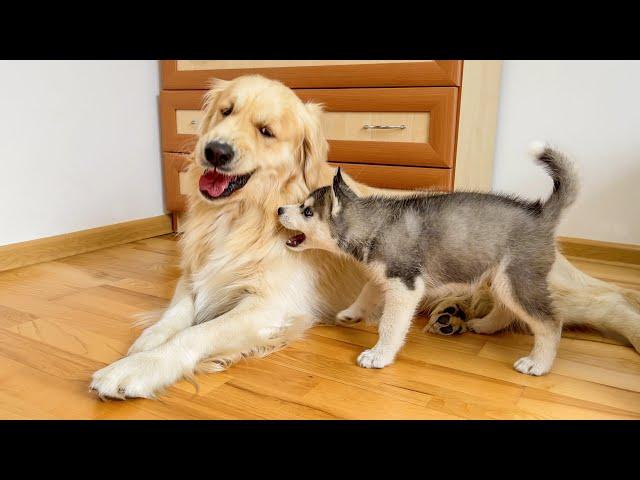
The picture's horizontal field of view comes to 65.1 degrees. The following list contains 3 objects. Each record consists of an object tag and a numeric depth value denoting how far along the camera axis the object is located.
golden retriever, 1.52
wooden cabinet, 2.17
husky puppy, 1.41
